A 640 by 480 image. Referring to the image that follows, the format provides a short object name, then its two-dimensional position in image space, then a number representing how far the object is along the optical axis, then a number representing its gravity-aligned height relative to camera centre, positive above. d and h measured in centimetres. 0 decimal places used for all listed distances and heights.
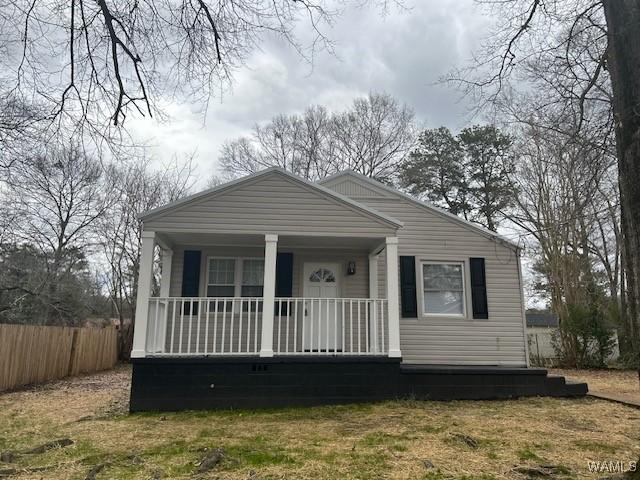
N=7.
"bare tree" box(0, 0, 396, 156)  475 +306
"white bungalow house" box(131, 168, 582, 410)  687 +64
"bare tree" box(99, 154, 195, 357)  1727 +432
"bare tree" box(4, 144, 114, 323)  1455 +365
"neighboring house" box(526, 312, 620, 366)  1398 -70
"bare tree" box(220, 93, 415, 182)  2117 +897
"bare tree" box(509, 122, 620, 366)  1312 +281
